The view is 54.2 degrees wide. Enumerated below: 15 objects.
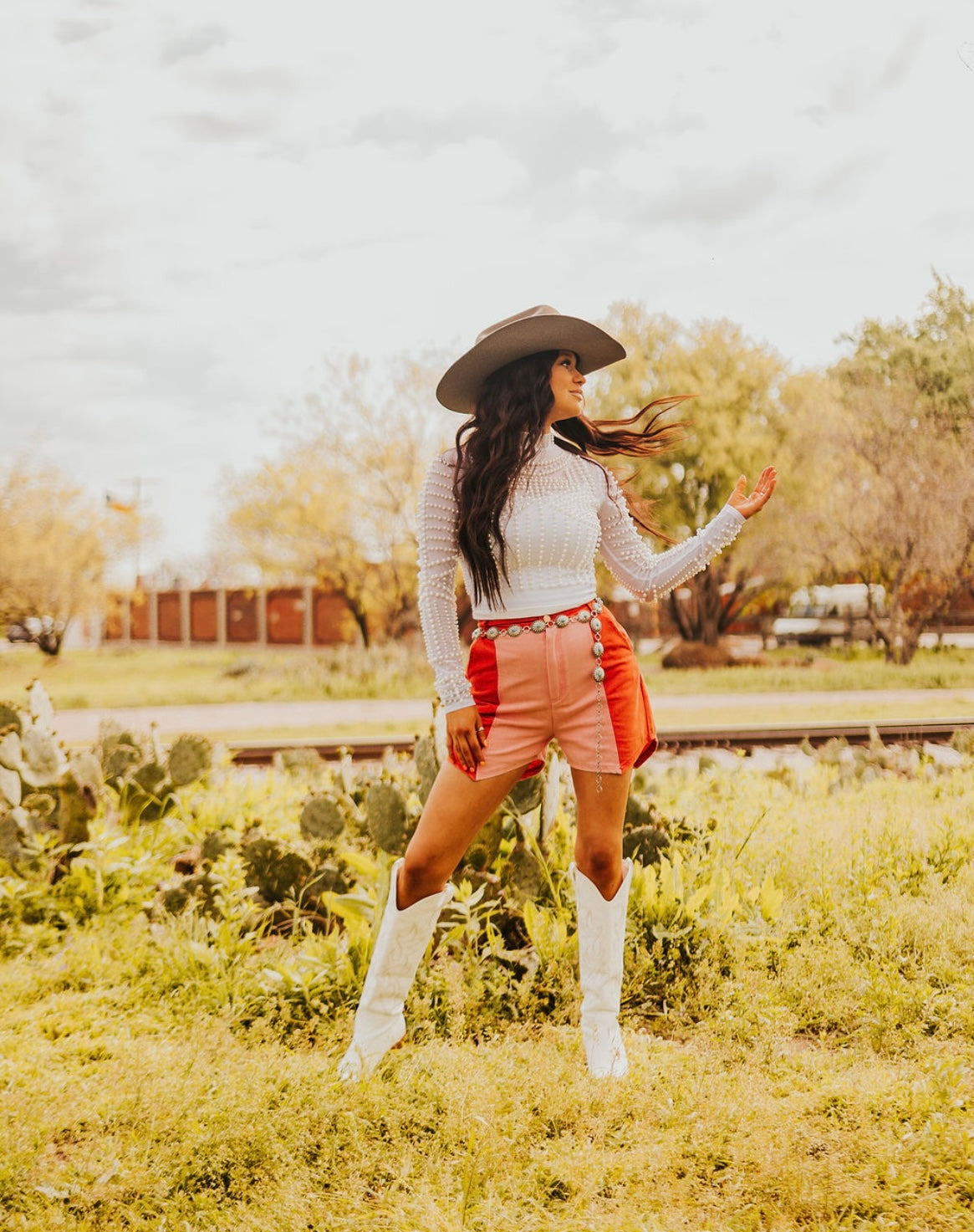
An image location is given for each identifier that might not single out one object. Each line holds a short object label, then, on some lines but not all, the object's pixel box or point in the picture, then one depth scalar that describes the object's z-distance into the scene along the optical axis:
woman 2.23
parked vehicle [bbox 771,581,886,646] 12.41
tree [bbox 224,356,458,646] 14.62
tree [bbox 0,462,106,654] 15.77
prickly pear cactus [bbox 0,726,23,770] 3.58
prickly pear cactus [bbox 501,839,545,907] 2.94
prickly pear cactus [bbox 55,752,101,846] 3.46
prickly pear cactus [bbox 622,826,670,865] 3.08
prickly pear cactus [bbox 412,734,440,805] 2.92
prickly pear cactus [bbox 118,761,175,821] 3.88
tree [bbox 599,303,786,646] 14.46
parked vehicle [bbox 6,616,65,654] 17.03
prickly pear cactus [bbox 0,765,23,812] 3.54
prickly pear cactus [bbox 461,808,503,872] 2.99
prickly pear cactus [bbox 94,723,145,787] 4.15
